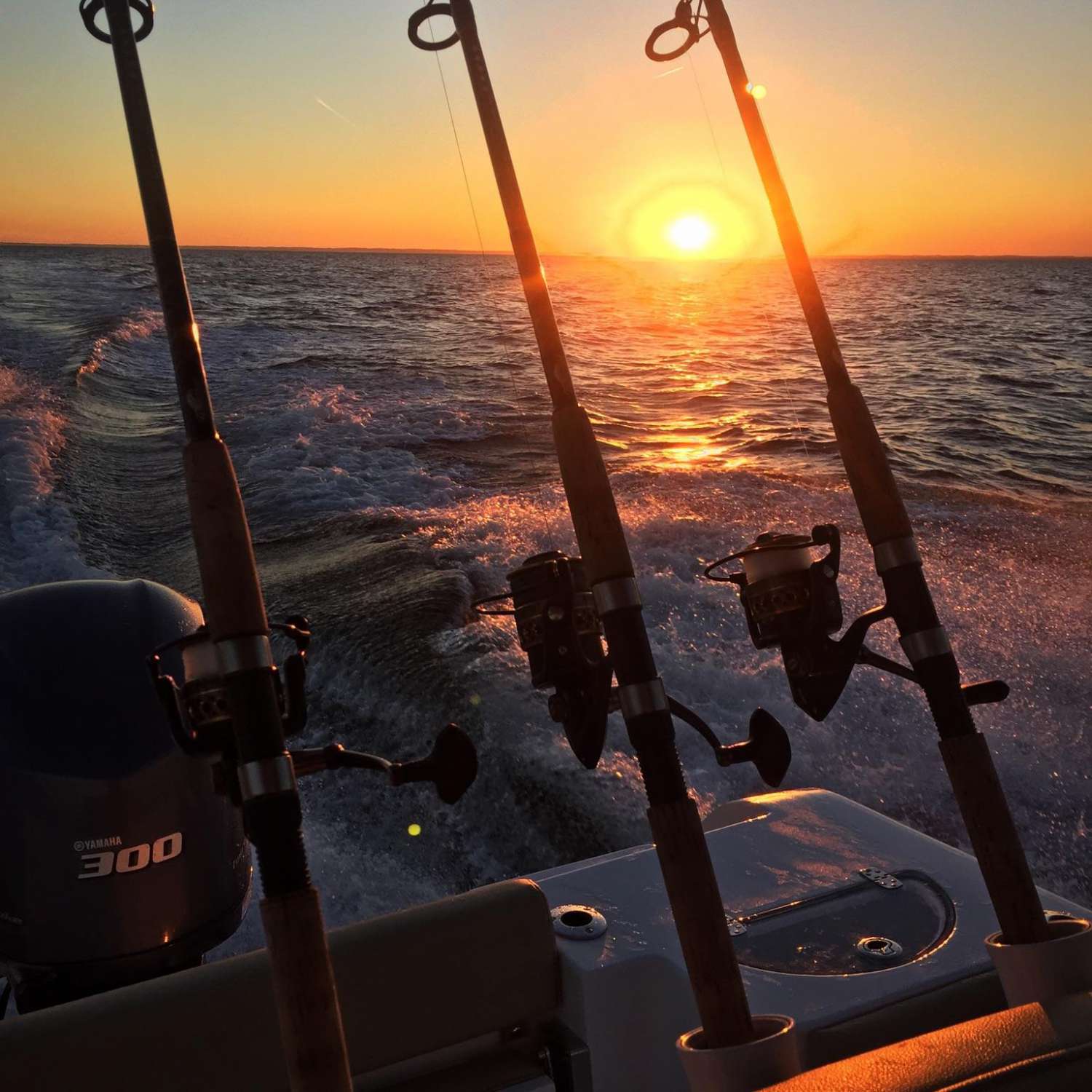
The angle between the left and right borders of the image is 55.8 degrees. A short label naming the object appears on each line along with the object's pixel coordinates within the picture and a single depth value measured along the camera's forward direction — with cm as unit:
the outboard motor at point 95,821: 160
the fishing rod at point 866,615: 118
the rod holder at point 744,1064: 95
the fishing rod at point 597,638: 112
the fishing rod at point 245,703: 100
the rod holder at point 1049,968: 99
